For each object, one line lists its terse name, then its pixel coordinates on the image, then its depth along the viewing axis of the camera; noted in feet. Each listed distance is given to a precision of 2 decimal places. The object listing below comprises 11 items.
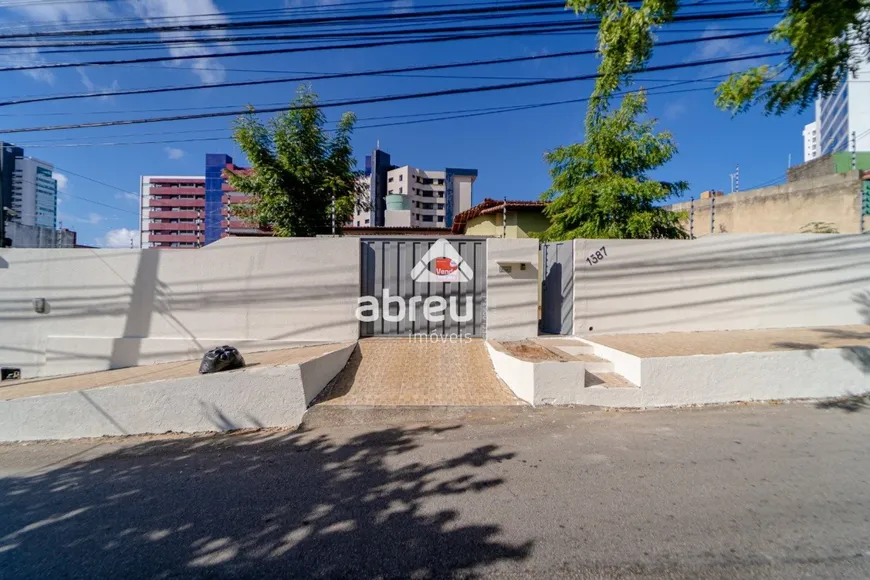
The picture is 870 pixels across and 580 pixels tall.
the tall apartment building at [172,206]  250.98
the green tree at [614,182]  25.36
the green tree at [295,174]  27.86
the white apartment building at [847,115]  137.59
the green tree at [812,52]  12.53
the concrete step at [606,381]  15.53
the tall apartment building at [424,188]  208.23
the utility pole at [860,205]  28.63
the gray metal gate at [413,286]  21.72
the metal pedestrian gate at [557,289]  21.81
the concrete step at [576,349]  19.67
